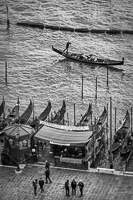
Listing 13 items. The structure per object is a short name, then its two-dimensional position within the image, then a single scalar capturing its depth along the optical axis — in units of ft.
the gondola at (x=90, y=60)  493.77
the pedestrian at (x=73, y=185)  324.97
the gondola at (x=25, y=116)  396.84
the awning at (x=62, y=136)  357.41
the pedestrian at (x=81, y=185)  325.01
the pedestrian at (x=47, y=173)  334.65
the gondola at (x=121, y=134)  374.00
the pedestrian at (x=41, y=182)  328.49
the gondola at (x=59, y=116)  392.68
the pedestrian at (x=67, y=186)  325.01
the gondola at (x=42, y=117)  389.19
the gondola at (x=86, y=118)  393.35
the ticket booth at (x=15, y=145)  353.92
